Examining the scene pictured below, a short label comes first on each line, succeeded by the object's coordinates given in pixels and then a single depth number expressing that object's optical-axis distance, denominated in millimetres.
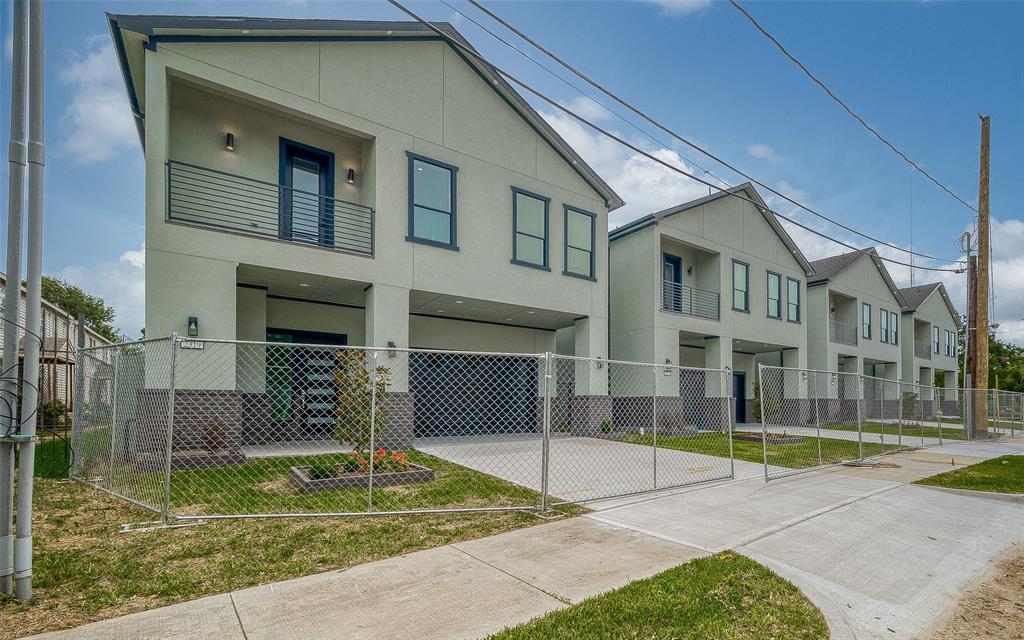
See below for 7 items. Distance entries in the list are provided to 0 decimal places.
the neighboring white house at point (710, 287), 17469
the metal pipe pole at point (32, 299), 3676
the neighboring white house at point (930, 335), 33000
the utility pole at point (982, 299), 17609
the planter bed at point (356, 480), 7066
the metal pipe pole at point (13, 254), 3660
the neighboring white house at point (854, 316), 24641
